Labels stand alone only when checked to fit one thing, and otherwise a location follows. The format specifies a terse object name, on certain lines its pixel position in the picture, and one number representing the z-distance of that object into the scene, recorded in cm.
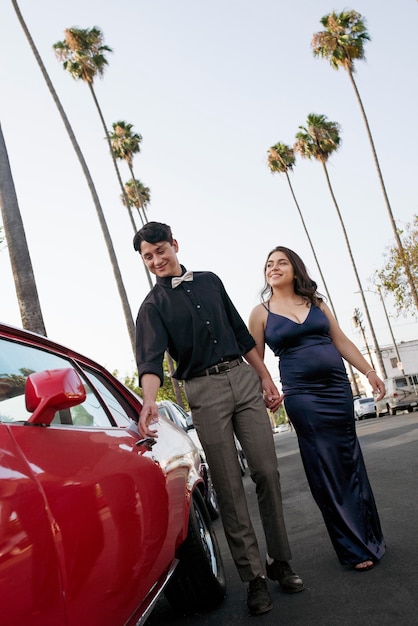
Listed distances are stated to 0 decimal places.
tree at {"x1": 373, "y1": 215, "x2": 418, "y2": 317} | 3238
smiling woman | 427
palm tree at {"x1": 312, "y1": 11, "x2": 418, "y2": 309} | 3272
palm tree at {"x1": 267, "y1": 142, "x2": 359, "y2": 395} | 4747
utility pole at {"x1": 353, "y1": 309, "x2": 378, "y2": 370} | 7952
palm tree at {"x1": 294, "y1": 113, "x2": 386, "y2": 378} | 4212
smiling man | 393
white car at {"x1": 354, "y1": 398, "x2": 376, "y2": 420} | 4075
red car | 167
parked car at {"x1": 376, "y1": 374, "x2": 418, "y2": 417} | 3188
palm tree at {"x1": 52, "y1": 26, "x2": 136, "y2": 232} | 2534
